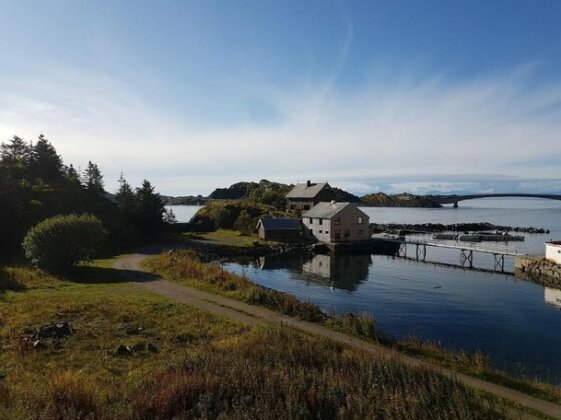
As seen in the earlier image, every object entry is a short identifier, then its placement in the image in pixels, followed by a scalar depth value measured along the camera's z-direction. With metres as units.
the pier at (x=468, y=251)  60.25
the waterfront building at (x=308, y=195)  101.91
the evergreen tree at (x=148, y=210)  72.81
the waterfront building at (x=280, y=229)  79.94
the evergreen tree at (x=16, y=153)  80.41
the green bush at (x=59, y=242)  38.59
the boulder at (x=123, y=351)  17.62
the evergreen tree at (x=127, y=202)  73.00
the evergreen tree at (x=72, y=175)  79.21
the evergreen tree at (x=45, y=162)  77.94
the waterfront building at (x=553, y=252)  50.25
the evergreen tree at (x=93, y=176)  88.75
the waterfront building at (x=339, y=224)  75.25
